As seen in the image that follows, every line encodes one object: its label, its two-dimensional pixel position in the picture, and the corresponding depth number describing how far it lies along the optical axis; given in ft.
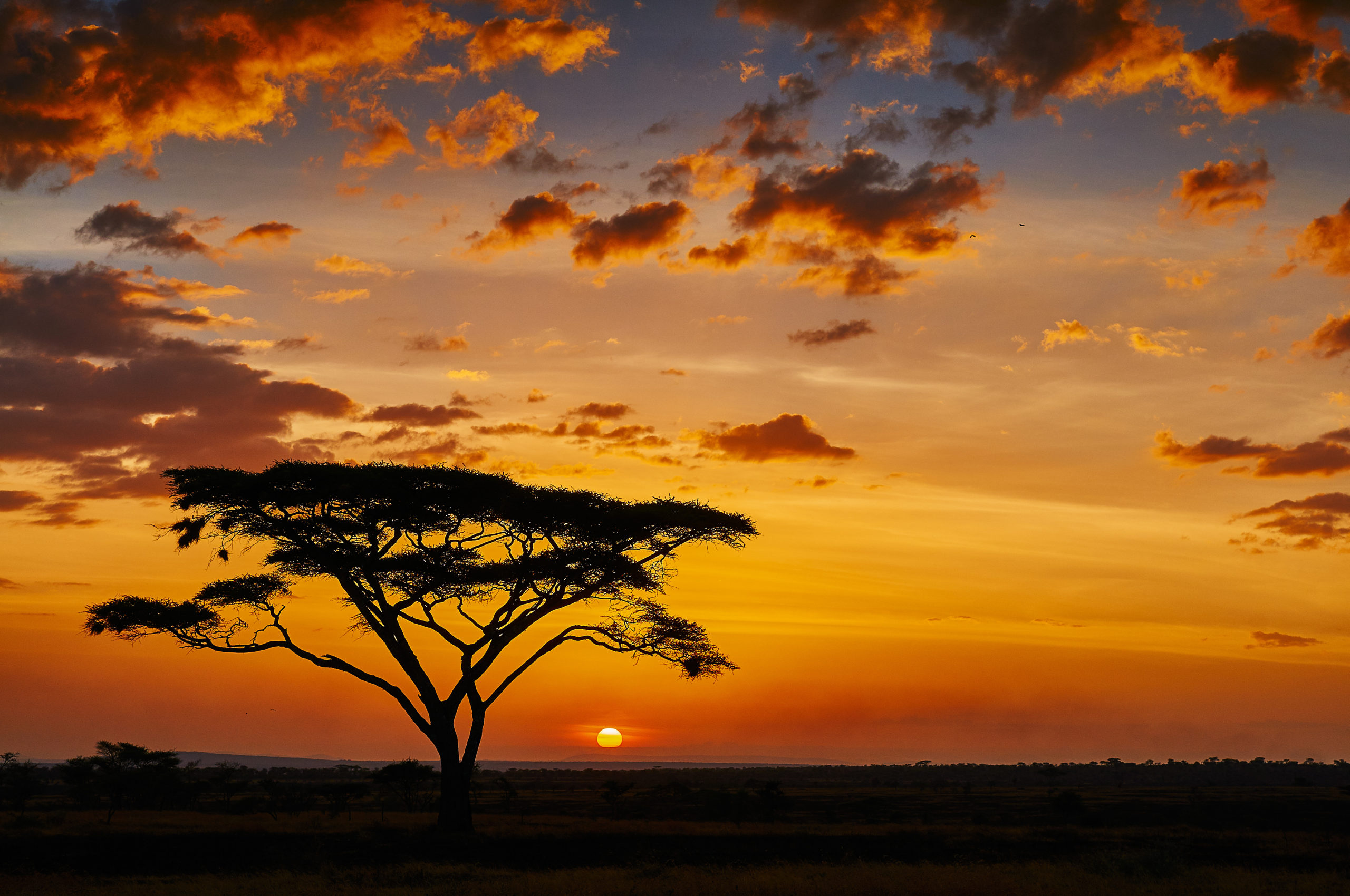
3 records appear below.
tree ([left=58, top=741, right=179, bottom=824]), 176.35
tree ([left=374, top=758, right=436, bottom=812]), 183.38
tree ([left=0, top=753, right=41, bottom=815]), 176.76
